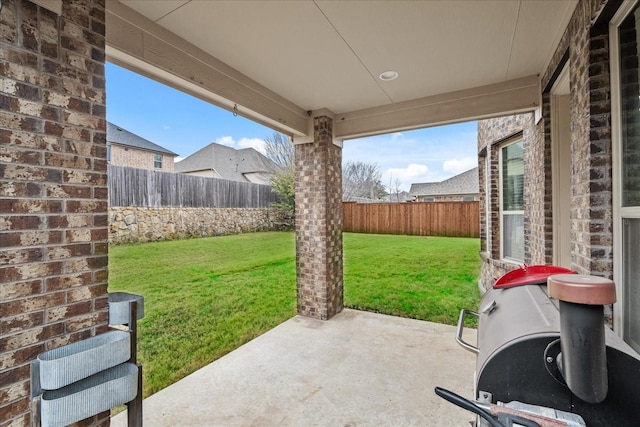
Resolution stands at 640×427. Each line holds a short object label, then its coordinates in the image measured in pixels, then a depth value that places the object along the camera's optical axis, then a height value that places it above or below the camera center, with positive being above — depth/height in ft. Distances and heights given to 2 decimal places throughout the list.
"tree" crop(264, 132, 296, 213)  35.53 +7.18
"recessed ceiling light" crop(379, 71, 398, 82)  10.56 +4.78
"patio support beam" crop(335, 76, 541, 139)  11.12 +4.18
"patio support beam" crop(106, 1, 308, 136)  7.18 +4.17
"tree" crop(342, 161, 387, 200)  75.33 +8.40
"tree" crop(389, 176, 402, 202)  84.64 +6.52
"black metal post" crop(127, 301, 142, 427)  6.04 -3.31
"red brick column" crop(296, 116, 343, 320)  14.55 -0.55
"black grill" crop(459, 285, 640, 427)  3.17 -1.79
